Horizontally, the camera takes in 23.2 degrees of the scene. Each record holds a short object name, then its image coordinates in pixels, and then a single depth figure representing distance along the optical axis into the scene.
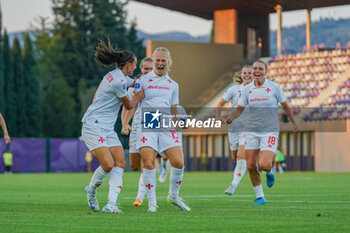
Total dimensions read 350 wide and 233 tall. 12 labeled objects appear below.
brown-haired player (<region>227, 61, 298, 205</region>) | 13.40
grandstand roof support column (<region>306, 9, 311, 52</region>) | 49.16
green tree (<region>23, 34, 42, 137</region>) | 64.94
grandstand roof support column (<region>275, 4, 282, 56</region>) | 49.94
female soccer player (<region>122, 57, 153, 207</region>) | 12.20
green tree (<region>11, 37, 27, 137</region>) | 64.19
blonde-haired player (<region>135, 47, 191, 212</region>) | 11.63
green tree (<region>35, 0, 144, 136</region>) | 75.12
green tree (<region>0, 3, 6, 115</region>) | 61.38
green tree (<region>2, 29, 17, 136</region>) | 62.94
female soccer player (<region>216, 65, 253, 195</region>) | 16.31
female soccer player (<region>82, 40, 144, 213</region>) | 11.62
